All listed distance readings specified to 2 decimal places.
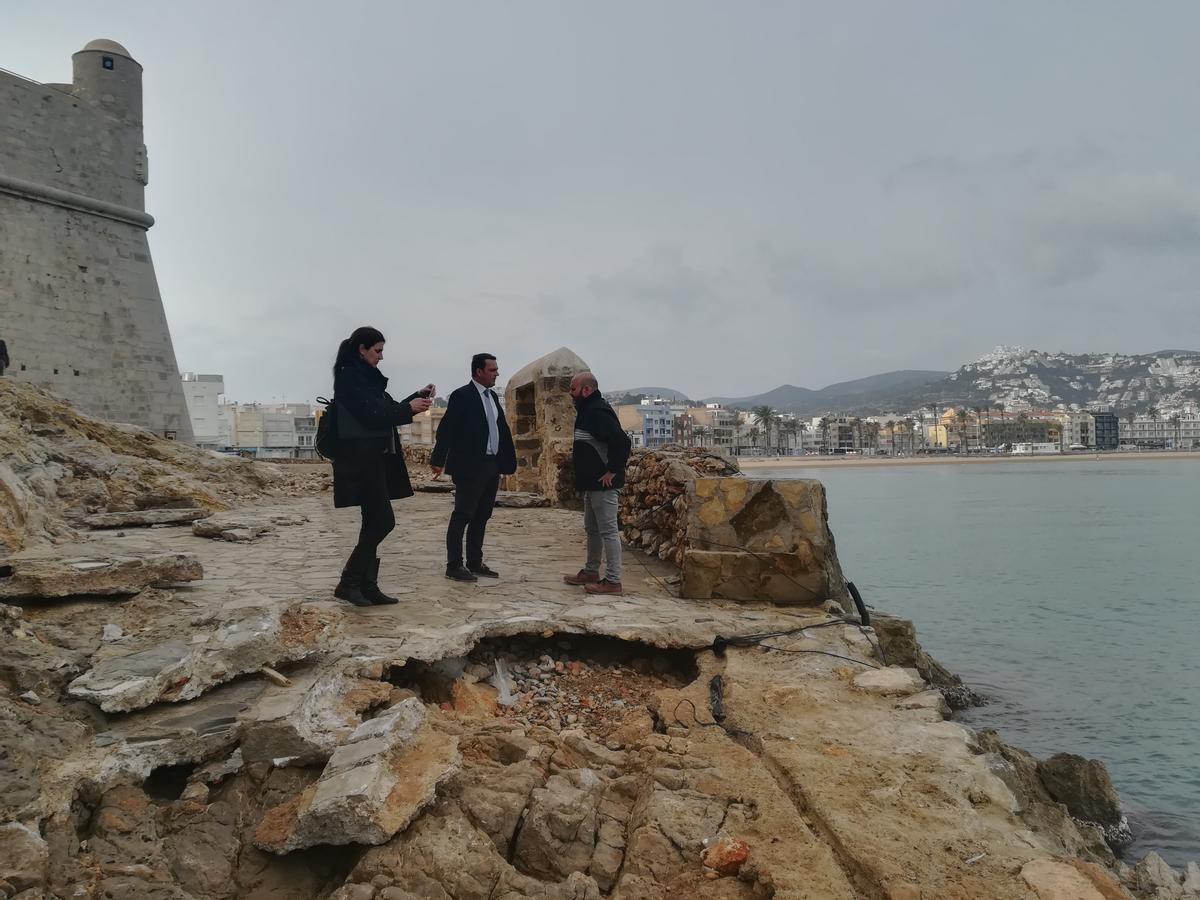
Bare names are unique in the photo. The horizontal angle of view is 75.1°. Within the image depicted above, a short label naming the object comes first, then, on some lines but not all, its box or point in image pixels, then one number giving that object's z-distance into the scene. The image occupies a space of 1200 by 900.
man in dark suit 5.87
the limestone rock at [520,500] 11.48
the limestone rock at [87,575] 4.00
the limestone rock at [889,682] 4.00
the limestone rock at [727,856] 2.55
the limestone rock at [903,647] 7.85
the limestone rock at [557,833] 2.69
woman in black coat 4.78
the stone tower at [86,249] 19.59
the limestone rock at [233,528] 7.91
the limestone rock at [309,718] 2.99
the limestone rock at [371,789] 2.52
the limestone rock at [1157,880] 3.68
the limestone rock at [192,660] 3.19
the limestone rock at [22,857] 2.13
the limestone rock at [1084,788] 5.91
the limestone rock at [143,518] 8.19
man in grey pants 5.69
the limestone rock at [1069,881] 2.30
